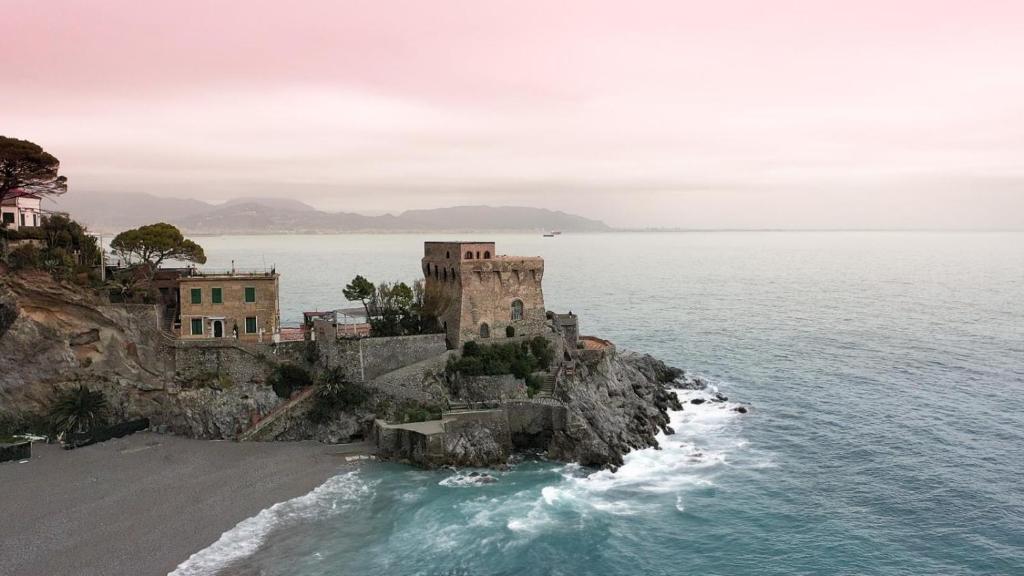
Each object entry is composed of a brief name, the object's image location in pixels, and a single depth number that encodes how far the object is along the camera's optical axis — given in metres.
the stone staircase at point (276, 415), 49.28
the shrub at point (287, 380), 51.38
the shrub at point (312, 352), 52.81
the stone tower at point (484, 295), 55.44
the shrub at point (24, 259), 48.88
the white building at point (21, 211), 55.44
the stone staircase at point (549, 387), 51.53
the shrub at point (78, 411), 47.72
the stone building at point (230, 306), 53.09
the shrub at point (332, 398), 50.56
